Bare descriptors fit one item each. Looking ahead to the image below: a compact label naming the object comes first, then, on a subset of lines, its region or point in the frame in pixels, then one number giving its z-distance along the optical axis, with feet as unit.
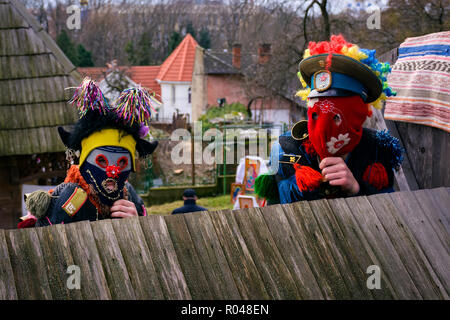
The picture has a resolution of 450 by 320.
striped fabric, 10.96
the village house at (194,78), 91.66
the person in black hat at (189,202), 22.47
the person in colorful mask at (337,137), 9.50
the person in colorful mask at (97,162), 9.69
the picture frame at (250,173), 30.76
